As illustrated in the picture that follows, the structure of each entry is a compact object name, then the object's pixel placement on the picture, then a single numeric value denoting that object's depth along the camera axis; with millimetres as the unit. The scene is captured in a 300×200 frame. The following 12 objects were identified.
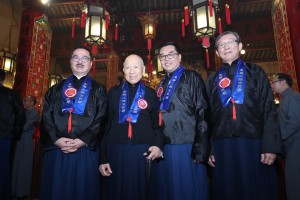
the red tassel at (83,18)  5254
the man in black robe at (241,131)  1967
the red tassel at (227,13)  4637
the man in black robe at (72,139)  2154
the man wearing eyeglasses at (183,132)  2100
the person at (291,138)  3150
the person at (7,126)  3389
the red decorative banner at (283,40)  4195
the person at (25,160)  4084
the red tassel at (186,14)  4955
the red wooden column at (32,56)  5203
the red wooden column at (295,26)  3969
